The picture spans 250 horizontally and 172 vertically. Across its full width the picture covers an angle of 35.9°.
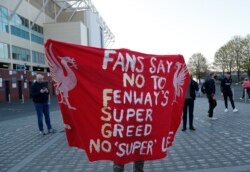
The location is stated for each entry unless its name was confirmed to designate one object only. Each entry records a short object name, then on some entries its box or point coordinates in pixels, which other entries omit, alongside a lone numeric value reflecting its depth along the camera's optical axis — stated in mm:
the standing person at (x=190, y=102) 11281
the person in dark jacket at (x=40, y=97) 11430
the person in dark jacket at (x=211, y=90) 13305
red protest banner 4551
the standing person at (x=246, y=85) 25595
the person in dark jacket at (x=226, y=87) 15695
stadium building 43844
